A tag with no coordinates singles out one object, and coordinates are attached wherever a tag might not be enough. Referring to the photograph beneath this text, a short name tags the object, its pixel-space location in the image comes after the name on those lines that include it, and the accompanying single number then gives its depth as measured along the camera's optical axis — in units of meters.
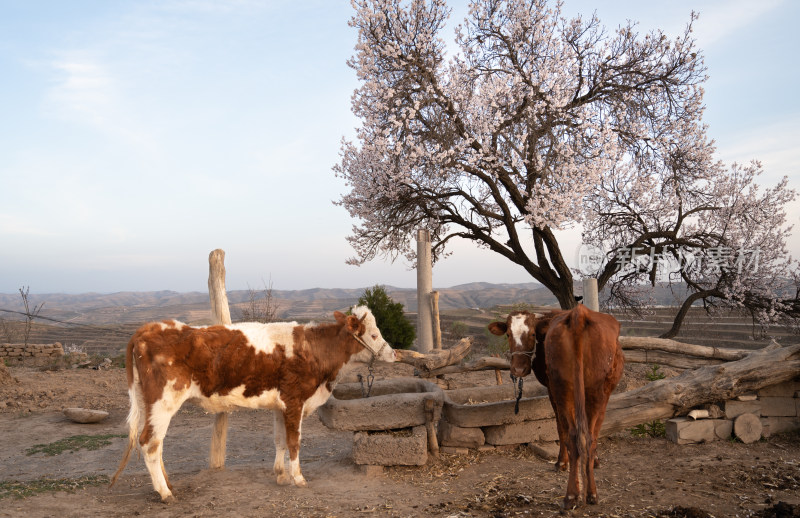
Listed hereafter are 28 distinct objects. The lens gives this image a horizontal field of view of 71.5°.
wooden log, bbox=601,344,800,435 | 6.89
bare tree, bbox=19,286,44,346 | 16.67
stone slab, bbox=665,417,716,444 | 7.07
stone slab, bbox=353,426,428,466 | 6.37
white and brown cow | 5.50
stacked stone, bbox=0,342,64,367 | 16.61
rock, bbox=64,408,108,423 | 9.83
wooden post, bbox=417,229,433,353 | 10.69
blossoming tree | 14.09
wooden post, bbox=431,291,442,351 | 10.50
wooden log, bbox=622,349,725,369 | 7.96
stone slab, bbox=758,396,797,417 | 7.25
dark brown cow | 4.58
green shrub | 15.53
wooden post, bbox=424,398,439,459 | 6.53
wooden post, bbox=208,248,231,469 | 6.78
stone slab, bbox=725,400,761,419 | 7.18
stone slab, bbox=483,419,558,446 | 6.84
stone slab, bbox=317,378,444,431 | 6.39
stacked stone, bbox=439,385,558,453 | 6.74
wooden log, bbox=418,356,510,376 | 8.30
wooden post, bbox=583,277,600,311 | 9.44
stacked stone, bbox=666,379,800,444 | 7.07
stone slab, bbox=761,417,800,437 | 7.21
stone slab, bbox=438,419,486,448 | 6.83
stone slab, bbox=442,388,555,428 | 6.73
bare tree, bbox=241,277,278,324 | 17.61
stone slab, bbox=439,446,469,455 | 6.83
